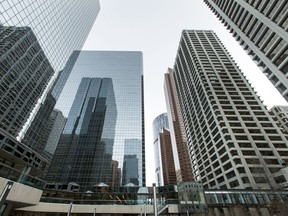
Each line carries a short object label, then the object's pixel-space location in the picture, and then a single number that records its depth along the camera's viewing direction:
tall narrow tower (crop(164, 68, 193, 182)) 136.75
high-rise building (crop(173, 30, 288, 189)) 54.78
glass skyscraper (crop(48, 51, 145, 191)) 80.88
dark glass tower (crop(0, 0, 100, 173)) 30.48
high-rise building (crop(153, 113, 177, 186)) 170.65
